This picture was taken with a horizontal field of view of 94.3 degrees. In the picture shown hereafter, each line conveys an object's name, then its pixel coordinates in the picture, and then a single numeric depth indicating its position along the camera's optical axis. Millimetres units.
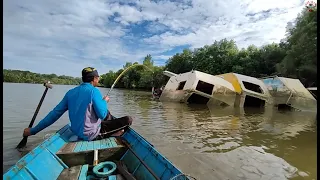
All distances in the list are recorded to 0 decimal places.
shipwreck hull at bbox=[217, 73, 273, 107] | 12071
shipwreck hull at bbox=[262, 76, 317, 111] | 11344
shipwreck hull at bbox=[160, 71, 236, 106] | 12050
